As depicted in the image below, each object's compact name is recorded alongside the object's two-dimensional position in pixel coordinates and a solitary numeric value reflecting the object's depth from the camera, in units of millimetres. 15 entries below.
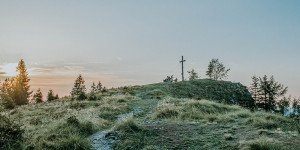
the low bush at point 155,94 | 18677
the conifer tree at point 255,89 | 49419
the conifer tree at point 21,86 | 39303
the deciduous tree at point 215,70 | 62562
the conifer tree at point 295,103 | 61219
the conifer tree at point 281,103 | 47469
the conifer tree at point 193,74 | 65363
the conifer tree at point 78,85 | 58150
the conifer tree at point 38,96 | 51431
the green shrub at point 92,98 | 16578
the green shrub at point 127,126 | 6184
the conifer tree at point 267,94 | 46250
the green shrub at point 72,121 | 7027
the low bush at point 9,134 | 5102
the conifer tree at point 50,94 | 51728
